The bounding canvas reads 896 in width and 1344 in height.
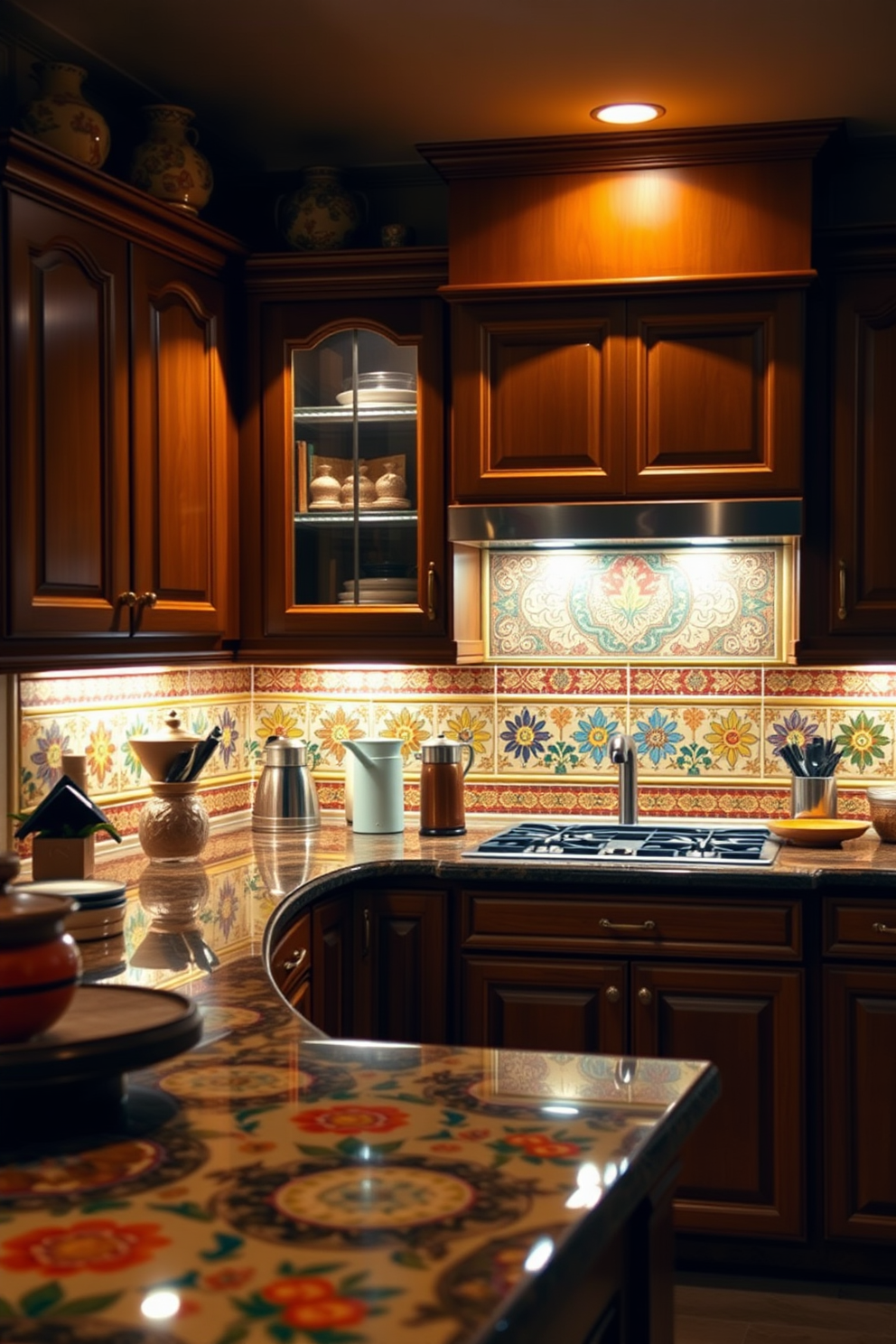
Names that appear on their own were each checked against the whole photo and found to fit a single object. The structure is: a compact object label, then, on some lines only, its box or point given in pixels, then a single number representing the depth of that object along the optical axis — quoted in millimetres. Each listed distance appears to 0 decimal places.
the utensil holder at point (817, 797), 3867
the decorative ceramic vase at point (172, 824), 3451
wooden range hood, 3676
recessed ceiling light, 3674
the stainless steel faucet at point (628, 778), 3979
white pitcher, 3965
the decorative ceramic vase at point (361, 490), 3947
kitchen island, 1119
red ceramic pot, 1468
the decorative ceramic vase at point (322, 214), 4039
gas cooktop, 3551
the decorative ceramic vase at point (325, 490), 3980
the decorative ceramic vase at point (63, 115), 3188
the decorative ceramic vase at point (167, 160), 3641
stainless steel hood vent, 3674
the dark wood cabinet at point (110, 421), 2922
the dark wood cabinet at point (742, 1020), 3436
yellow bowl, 3682
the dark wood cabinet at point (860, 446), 3721
